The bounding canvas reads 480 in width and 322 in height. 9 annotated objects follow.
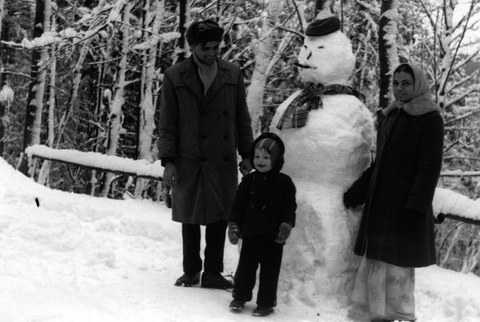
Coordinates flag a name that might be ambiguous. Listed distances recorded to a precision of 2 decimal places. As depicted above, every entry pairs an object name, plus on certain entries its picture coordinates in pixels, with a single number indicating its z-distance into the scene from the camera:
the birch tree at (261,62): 7.99
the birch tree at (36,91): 10.50
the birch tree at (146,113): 11.66
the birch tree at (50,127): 12.40
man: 4.60
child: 4.13
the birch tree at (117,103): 11.77
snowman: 4.36
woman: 4.11
